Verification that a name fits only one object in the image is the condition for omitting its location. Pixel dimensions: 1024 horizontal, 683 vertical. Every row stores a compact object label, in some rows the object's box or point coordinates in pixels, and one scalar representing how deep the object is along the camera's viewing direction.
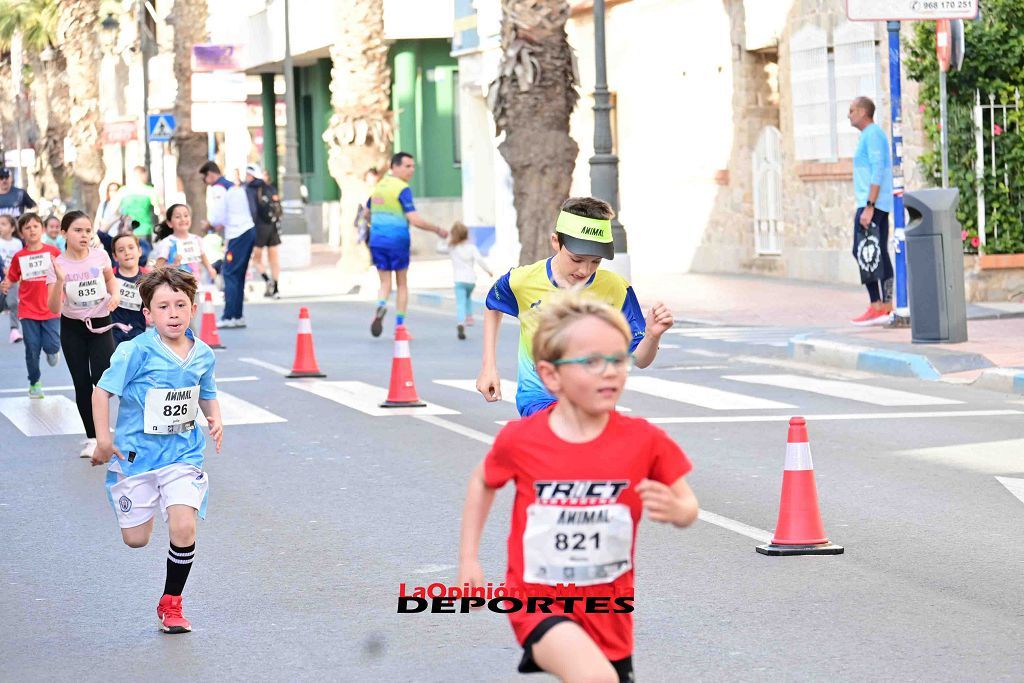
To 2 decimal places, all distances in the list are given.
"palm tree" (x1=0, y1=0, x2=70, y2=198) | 61.31
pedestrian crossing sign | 38.75
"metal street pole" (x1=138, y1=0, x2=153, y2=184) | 42.94
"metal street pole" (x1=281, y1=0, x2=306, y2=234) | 37.84
